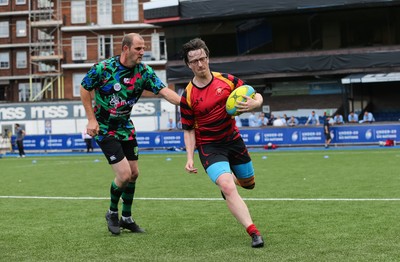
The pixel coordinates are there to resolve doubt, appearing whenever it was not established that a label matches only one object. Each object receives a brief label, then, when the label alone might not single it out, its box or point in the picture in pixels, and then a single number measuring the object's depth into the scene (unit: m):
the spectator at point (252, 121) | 38.06
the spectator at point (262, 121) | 37.22
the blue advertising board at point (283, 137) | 32.72
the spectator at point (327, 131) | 32.47
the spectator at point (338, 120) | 34.90
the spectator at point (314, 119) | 36.29
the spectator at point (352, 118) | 35.81
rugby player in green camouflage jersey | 7.62
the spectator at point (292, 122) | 36.22
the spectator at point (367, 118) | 34.86
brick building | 61.53
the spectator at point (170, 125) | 39.34
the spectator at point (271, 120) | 37.81
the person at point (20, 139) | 34.53
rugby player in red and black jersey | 6.75
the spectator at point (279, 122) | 36.28
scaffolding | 62.53
